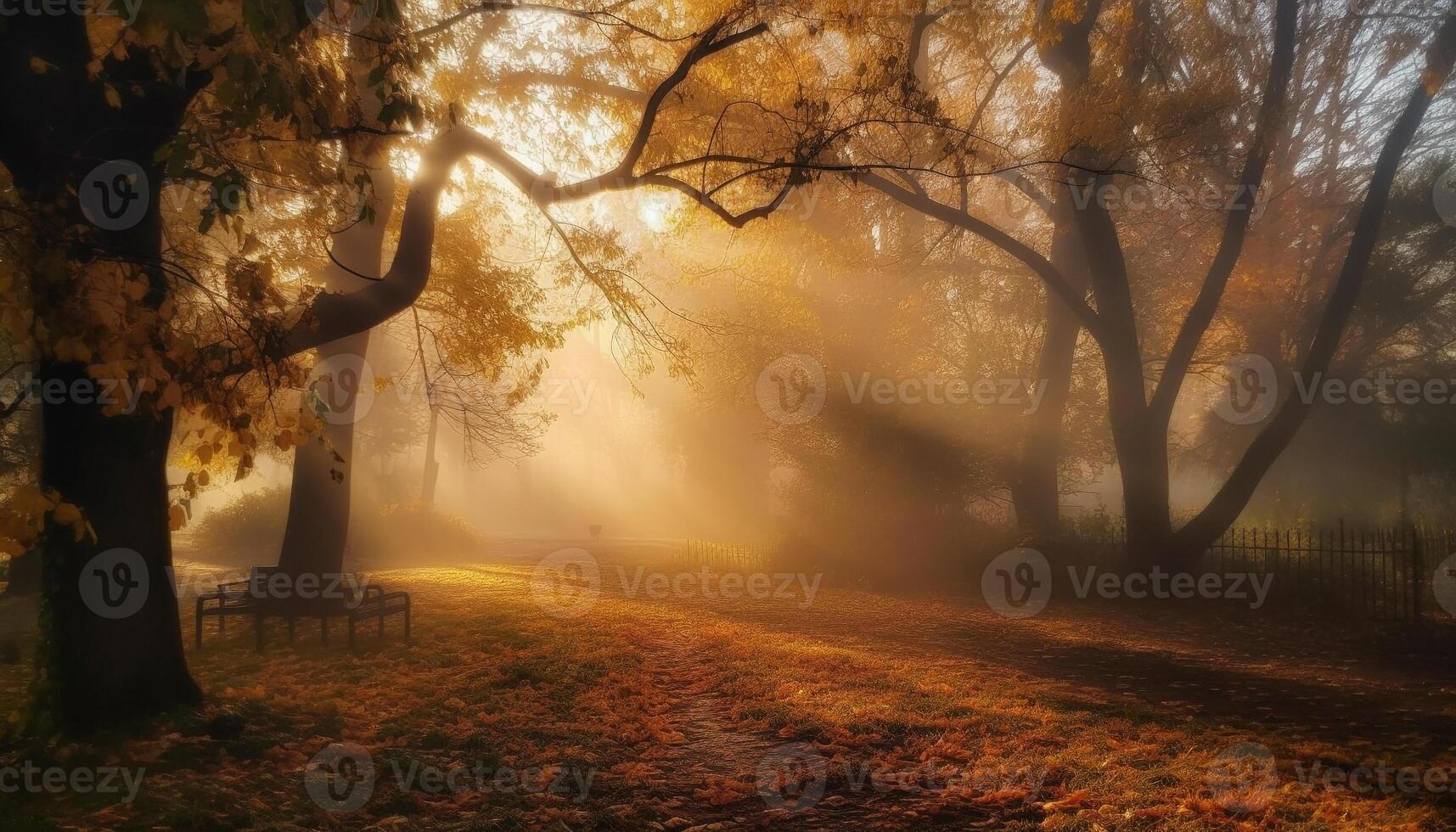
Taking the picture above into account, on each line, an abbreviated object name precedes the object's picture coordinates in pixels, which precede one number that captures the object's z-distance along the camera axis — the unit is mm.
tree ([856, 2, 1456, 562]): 14055
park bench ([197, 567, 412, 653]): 10289
